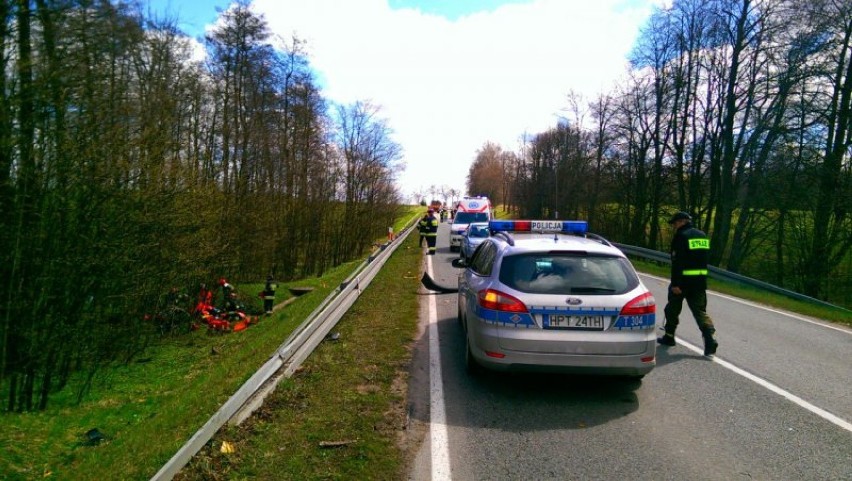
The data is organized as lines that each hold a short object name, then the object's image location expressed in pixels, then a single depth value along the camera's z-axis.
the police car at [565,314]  5.06
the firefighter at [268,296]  14.23
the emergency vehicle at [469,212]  23.80
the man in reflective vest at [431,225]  19.70
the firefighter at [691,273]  6.96
